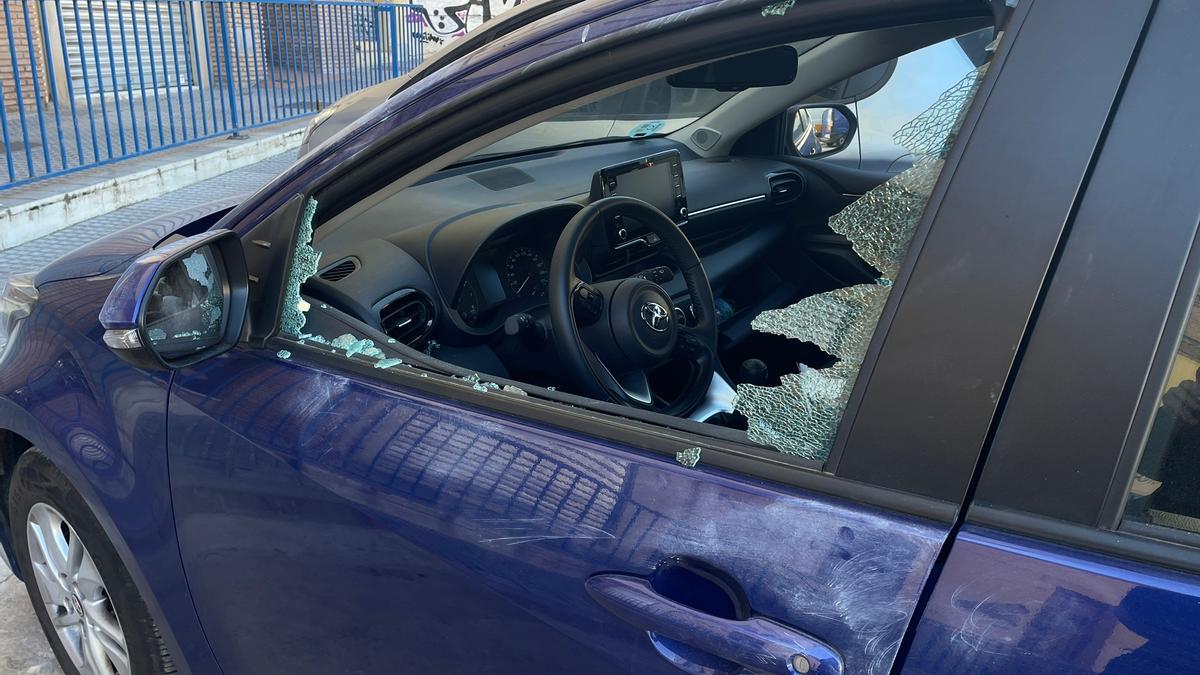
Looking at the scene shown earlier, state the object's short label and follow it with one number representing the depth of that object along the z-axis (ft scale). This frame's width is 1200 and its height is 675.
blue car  3.05
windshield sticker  12.25
